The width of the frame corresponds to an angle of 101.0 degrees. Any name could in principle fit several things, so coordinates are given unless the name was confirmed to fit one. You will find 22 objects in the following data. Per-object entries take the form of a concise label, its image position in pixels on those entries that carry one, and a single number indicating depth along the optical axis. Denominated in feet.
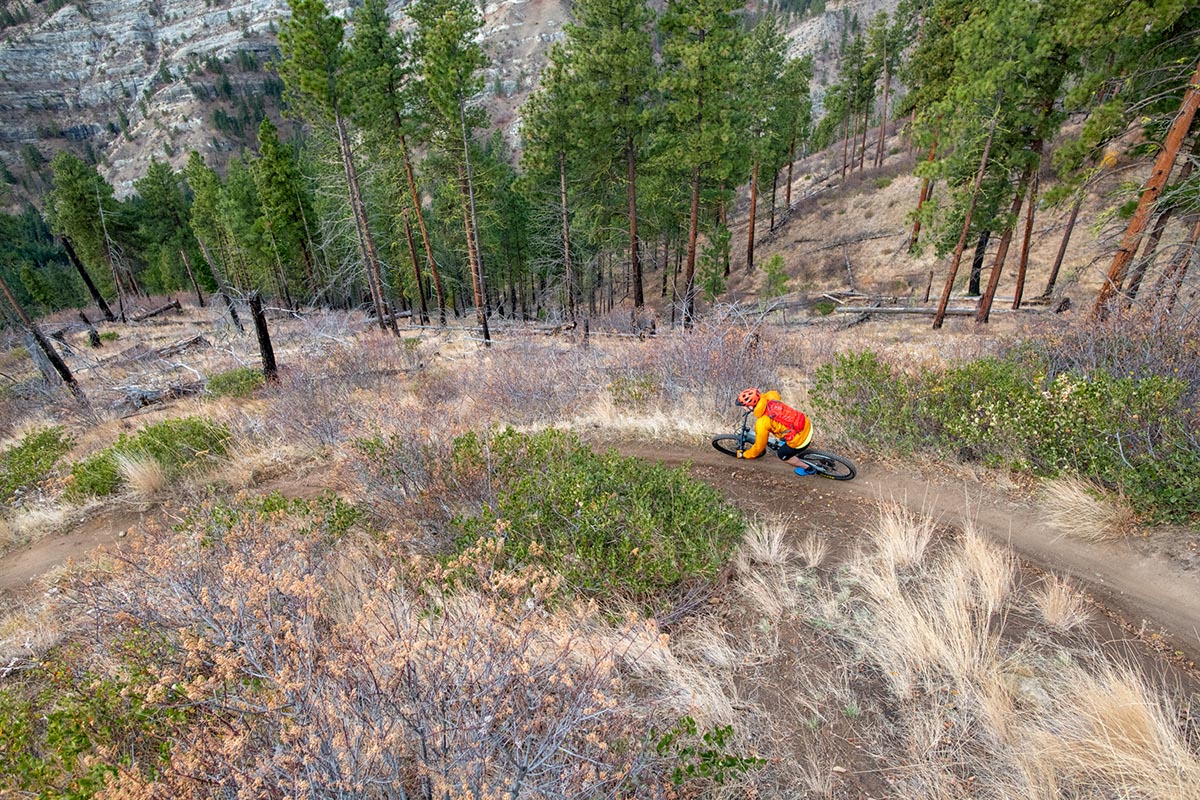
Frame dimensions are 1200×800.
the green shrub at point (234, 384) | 38.96
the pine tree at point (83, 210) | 106.52
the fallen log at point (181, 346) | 62.08
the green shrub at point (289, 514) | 17.54
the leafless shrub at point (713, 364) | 31.71
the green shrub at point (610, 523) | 14.60
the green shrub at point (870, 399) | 23.88
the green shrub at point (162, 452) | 26.32
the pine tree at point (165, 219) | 132.57
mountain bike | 22.21
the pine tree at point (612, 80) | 53.57
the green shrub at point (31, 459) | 27.89
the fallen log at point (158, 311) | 108.49
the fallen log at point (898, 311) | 75.11
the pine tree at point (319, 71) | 53.26
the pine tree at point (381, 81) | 64.59
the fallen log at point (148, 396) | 41.78
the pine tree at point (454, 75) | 56.18
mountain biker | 22.26
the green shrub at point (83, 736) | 8.62
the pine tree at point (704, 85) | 53.72
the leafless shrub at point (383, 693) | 7.68
